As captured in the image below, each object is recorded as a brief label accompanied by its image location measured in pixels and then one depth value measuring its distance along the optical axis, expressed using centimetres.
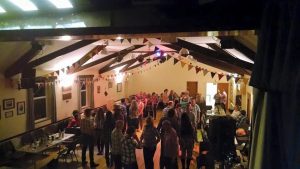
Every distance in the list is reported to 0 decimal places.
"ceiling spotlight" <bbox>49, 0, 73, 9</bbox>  198
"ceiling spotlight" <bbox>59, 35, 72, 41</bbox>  201
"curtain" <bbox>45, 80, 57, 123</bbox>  707
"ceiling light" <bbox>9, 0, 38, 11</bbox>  205
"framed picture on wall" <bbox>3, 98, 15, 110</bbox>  551
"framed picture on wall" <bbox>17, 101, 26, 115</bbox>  590
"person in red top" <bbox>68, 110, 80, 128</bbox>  657
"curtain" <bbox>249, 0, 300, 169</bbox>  109
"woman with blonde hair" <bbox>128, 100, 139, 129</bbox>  693
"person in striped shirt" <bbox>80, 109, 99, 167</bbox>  536
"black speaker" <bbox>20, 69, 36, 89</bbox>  558
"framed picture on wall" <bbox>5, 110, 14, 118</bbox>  558
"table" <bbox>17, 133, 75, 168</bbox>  510
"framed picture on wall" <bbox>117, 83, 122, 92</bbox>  1221
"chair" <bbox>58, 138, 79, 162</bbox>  558
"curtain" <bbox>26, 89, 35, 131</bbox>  618
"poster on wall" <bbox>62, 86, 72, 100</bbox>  762
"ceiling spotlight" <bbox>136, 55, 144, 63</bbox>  1009
